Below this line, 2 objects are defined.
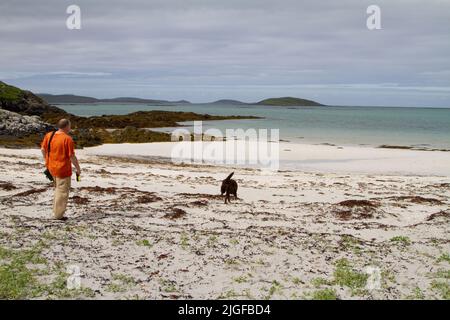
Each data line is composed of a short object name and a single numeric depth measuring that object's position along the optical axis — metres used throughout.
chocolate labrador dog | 13.34
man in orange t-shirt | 9.32
